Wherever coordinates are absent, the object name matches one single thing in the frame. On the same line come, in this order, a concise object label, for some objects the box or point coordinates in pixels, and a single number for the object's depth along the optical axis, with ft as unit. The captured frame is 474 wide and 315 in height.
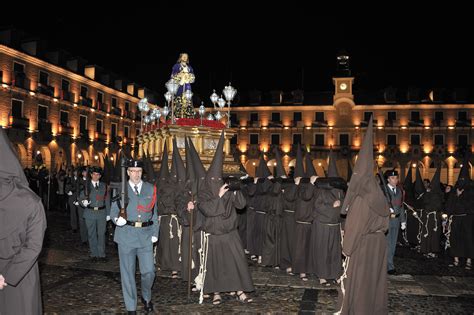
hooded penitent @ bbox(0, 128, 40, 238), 13.65
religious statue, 63.10
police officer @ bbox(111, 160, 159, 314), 21.72
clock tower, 193.67
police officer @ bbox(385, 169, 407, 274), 32.81
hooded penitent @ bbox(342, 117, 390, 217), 20.26
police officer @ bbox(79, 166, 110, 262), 37.22
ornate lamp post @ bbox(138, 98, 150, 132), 62.59
